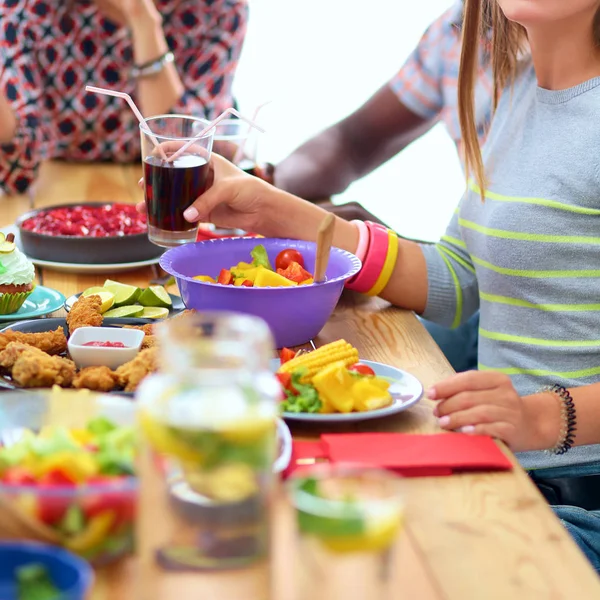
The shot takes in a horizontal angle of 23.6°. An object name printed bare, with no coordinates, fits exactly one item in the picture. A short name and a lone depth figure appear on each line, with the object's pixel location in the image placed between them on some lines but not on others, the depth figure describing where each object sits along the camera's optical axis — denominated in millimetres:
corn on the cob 1294
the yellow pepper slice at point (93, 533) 1002
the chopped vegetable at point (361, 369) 1317
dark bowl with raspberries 1683
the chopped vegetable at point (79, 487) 994
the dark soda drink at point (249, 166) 1843
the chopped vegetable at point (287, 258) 1552
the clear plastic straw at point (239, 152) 1803
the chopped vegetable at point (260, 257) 1539
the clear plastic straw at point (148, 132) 1503
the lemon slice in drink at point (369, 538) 931
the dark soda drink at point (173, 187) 1530
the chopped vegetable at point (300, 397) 1258
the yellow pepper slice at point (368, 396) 1264
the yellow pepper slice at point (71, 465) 1013
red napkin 1191
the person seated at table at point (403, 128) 1952
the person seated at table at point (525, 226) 1538
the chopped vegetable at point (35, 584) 935
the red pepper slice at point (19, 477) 1014
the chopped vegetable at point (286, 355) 1350
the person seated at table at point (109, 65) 2242
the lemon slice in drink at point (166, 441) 956
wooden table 1008
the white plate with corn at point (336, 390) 1257
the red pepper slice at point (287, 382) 1280
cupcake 1470
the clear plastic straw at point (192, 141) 1513
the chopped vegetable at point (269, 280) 1456
